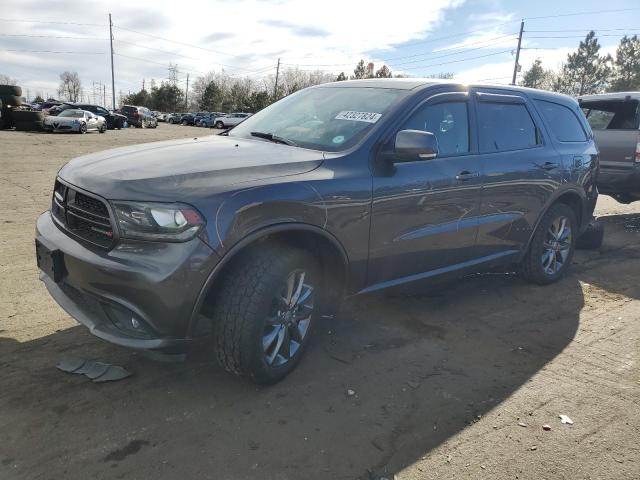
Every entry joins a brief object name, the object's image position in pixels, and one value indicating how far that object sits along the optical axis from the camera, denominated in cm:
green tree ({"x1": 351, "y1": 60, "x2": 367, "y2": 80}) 6176
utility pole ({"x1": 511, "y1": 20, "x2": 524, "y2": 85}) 4712
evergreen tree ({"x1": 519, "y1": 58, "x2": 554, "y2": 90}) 7044
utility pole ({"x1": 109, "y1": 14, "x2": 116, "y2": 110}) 6725
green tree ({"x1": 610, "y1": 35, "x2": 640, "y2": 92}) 5816
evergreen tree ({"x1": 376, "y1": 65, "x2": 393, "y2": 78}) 5901
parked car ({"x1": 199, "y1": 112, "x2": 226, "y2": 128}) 5401
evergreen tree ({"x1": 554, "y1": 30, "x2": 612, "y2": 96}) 6325
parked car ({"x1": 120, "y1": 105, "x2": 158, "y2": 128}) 4069
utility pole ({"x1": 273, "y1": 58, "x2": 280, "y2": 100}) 7475
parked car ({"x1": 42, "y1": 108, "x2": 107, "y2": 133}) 2521
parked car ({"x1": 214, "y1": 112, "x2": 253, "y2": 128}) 5097
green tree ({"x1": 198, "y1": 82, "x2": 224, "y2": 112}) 7900
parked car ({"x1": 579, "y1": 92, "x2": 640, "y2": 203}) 809
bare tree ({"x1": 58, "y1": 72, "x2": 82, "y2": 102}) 11762
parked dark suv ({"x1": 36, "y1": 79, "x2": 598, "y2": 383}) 259
